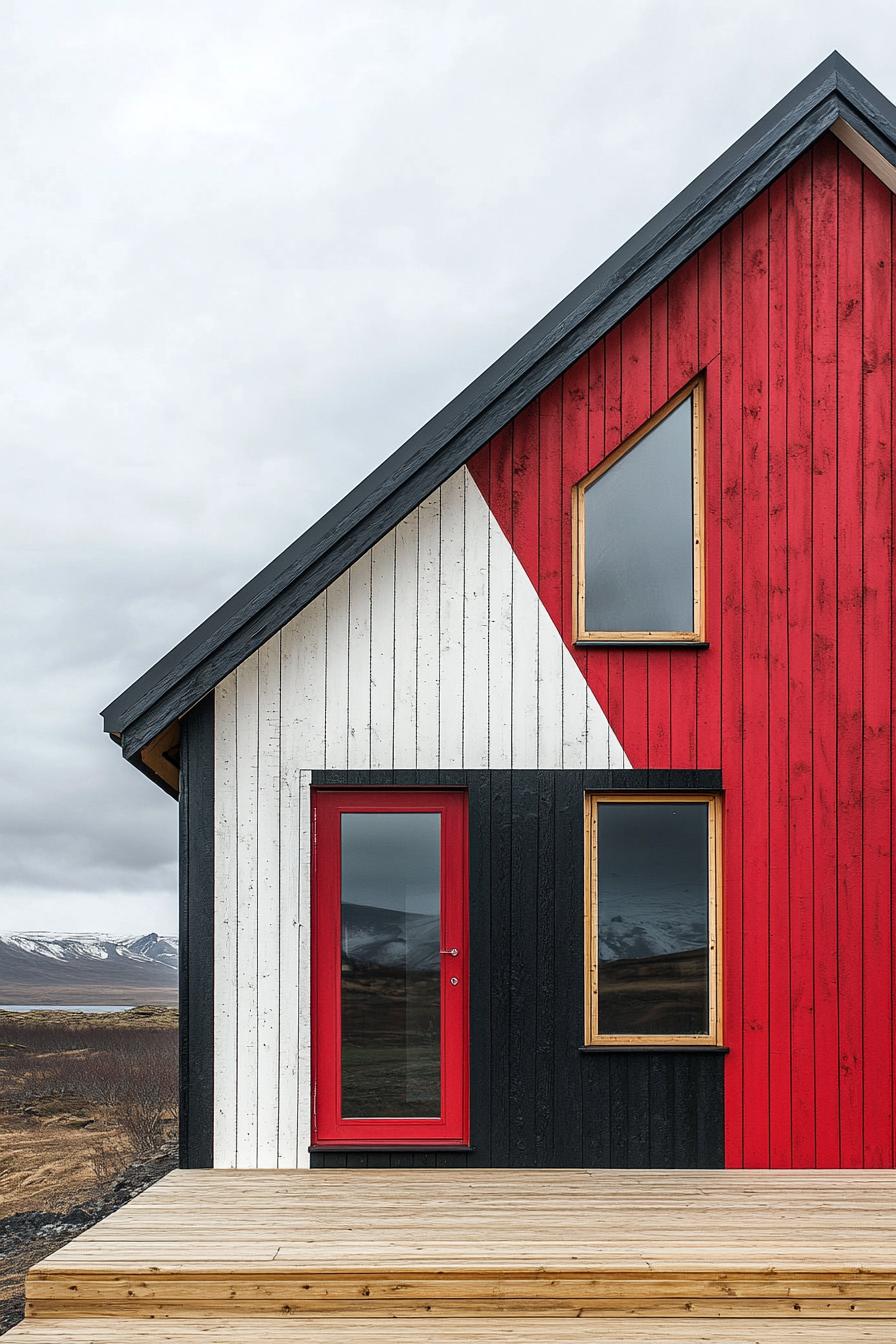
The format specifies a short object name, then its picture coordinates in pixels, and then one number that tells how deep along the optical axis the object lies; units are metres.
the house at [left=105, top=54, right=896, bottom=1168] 6.37
